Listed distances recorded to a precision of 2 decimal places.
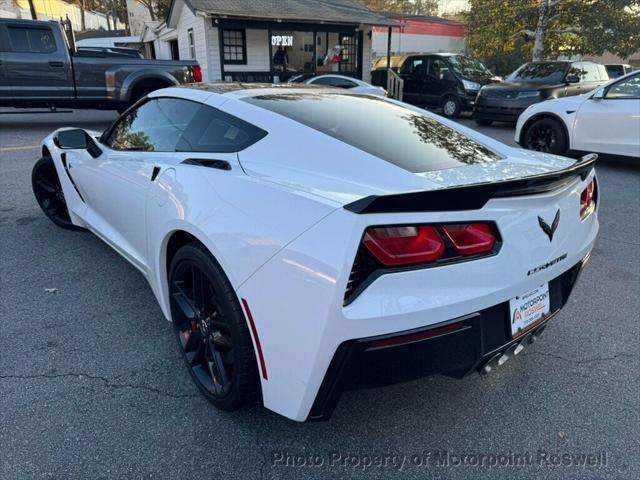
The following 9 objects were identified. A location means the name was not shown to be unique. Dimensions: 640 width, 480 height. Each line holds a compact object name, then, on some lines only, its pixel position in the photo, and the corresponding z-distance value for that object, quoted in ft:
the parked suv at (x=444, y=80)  44.73
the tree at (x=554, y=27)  53.01
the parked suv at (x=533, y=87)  35.73
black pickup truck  32.55
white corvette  5.19
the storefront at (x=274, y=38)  51.47
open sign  57.36
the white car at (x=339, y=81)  42.98
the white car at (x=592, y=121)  22.52
